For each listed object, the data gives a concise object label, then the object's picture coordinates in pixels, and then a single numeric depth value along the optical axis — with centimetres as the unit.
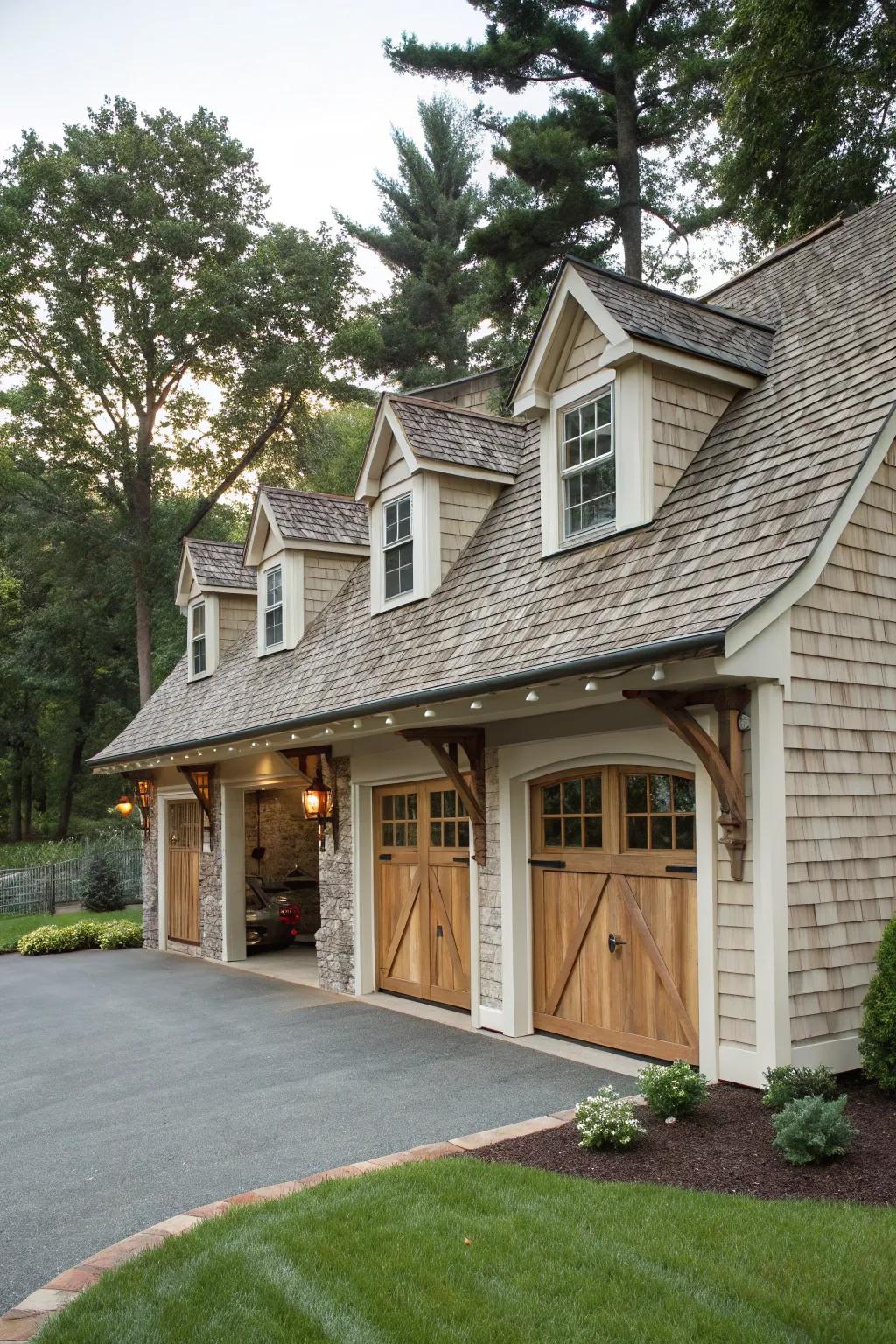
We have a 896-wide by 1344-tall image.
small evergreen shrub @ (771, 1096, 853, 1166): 513
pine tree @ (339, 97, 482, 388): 2845
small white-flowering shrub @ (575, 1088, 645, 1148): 554
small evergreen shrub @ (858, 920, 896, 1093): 614
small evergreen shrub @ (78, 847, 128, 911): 2209
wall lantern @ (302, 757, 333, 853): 1176
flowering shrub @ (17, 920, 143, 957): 1744
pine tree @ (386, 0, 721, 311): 1912
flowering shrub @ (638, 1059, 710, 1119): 589
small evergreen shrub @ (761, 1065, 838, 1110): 577
